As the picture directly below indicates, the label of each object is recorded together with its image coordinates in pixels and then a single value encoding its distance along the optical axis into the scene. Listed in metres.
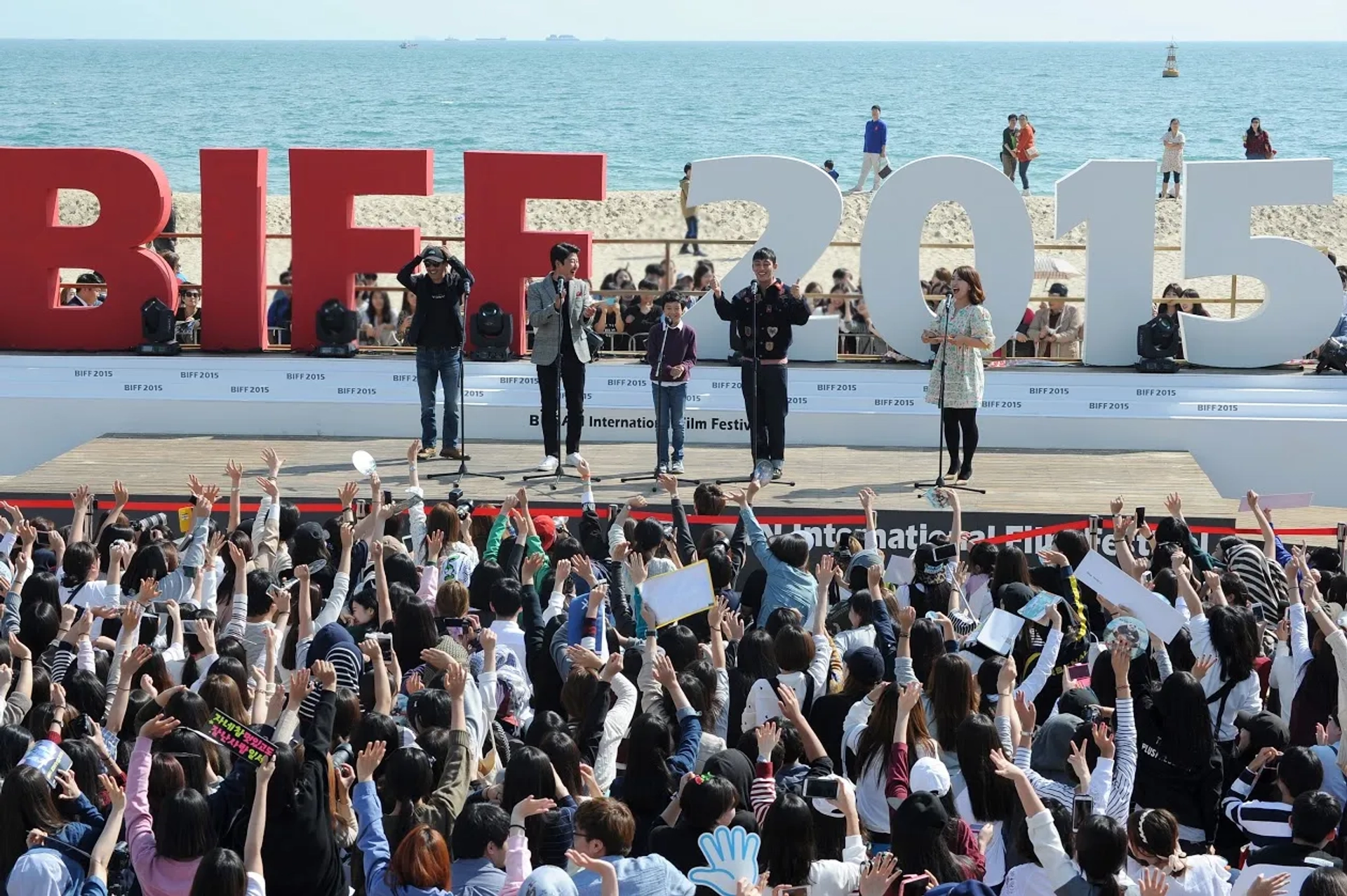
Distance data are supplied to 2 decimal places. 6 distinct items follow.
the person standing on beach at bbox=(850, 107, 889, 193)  38.19
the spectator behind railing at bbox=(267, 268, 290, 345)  18.55
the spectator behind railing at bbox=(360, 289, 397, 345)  18.58
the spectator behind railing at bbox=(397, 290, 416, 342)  18.72
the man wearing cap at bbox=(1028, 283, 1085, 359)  18.33
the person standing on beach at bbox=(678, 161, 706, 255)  30.83
